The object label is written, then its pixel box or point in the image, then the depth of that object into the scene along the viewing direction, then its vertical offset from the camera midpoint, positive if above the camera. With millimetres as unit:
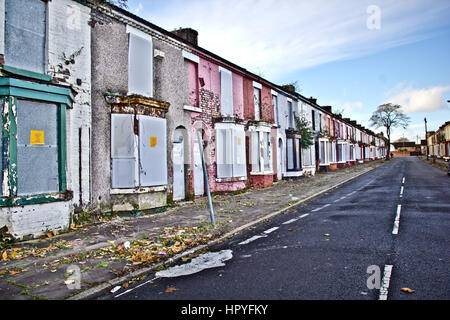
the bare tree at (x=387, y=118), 71625 +9817
